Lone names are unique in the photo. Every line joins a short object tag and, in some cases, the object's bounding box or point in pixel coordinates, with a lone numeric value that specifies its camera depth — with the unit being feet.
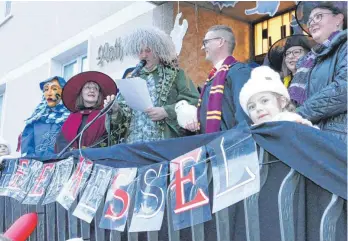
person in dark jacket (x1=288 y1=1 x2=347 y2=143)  7.51
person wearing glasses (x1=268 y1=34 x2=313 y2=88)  11.78
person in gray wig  11.23
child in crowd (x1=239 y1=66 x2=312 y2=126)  7.63
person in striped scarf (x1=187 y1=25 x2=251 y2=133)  9.43
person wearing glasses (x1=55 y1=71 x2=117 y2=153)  12.90
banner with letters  6.46
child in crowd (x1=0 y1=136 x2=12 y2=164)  15.66
